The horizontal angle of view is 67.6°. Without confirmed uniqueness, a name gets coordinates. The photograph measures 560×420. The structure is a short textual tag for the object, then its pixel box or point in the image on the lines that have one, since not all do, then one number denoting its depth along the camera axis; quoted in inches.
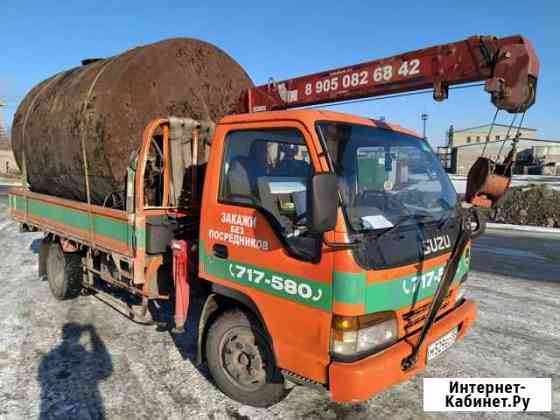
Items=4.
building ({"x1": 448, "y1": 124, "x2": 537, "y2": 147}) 2425.0
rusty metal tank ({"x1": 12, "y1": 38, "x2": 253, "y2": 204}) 171.3
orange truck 101.1
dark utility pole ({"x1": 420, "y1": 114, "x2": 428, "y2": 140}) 1197.2
